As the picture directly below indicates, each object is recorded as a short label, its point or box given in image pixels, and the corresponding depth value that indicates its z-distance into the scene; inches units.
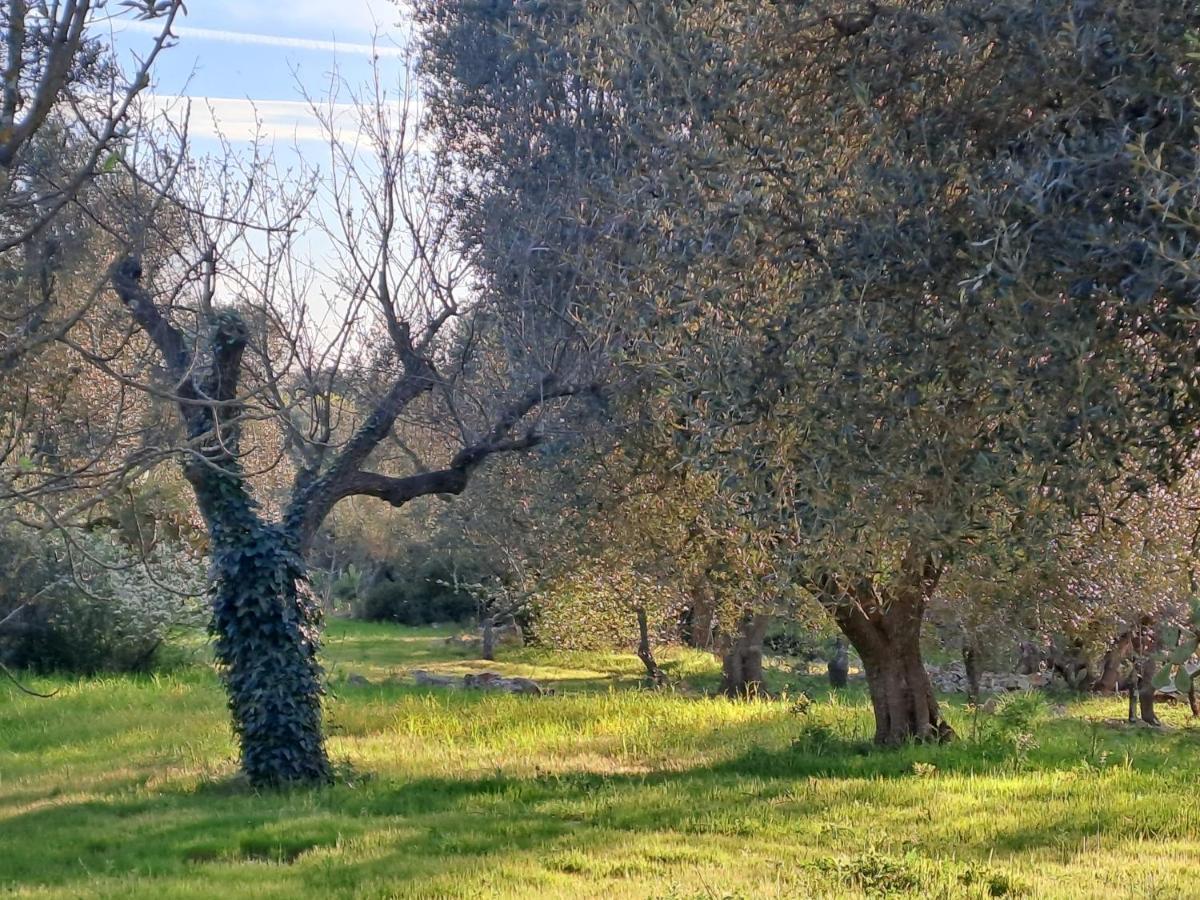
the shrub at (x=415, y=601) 1740.2
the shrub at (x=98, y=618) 799.1
